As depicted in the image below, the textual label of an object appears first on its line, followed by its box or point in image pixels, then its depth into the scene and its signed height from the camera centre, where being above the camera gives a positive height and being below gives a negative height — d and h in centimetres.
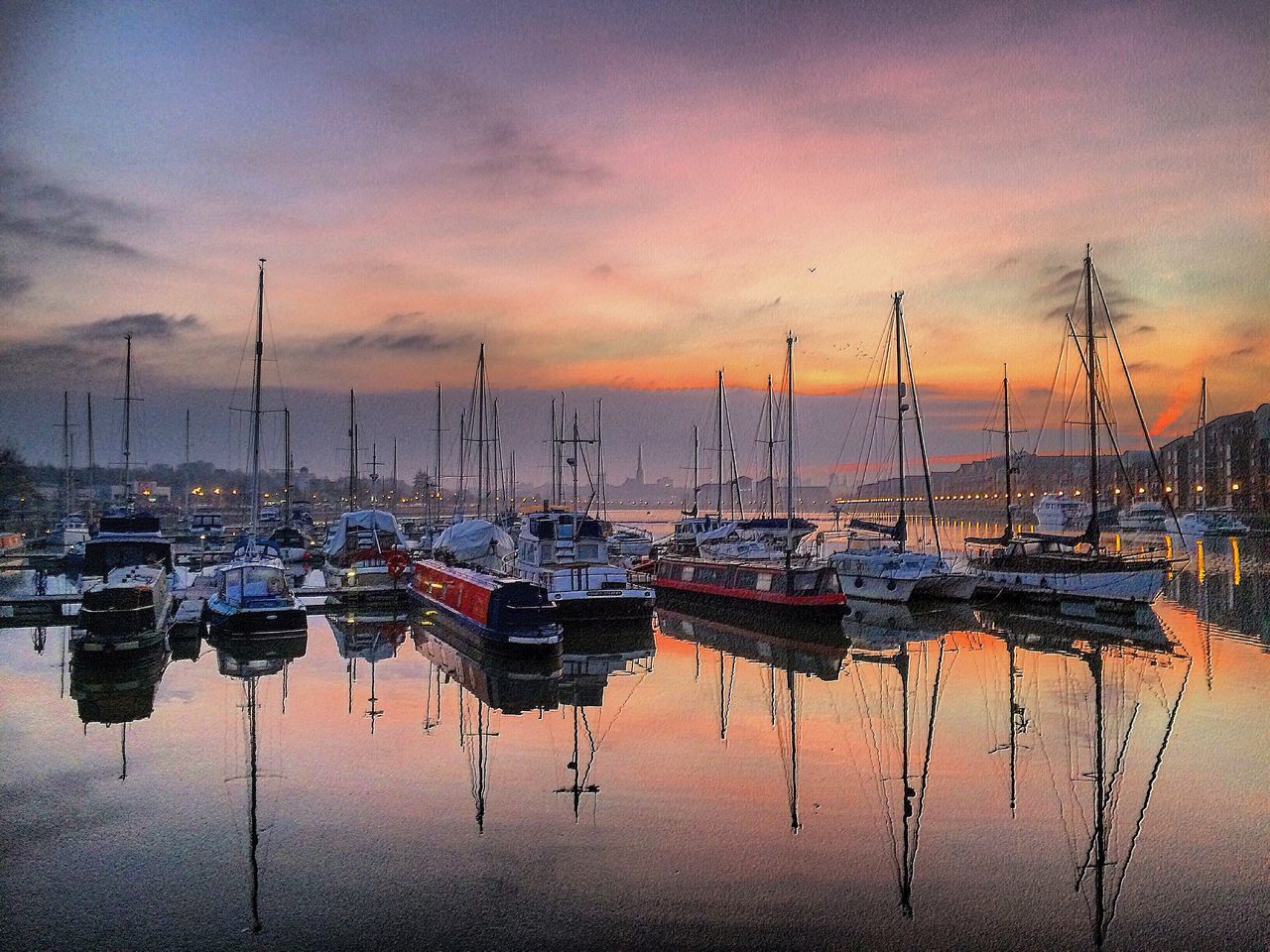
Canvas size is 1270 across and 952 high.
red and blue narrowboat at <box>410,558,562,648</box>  3266 -408
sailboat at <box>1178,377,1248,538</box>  10962 -327
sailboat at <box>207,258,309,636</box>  3653 -386
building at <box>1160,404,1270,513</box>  14738 +513
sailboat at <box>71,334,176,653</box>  3117 -379
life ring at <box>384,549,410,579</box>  5241 -362
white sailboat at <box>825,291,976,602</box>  4903 -406
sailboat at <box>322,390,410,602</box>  5172 -348
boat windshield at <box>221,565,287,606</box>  3762 -359
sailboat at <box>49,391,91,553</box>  7702 -229
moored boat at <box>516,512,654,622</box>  4041 -333
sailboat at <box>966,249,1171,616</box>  4362 -372
